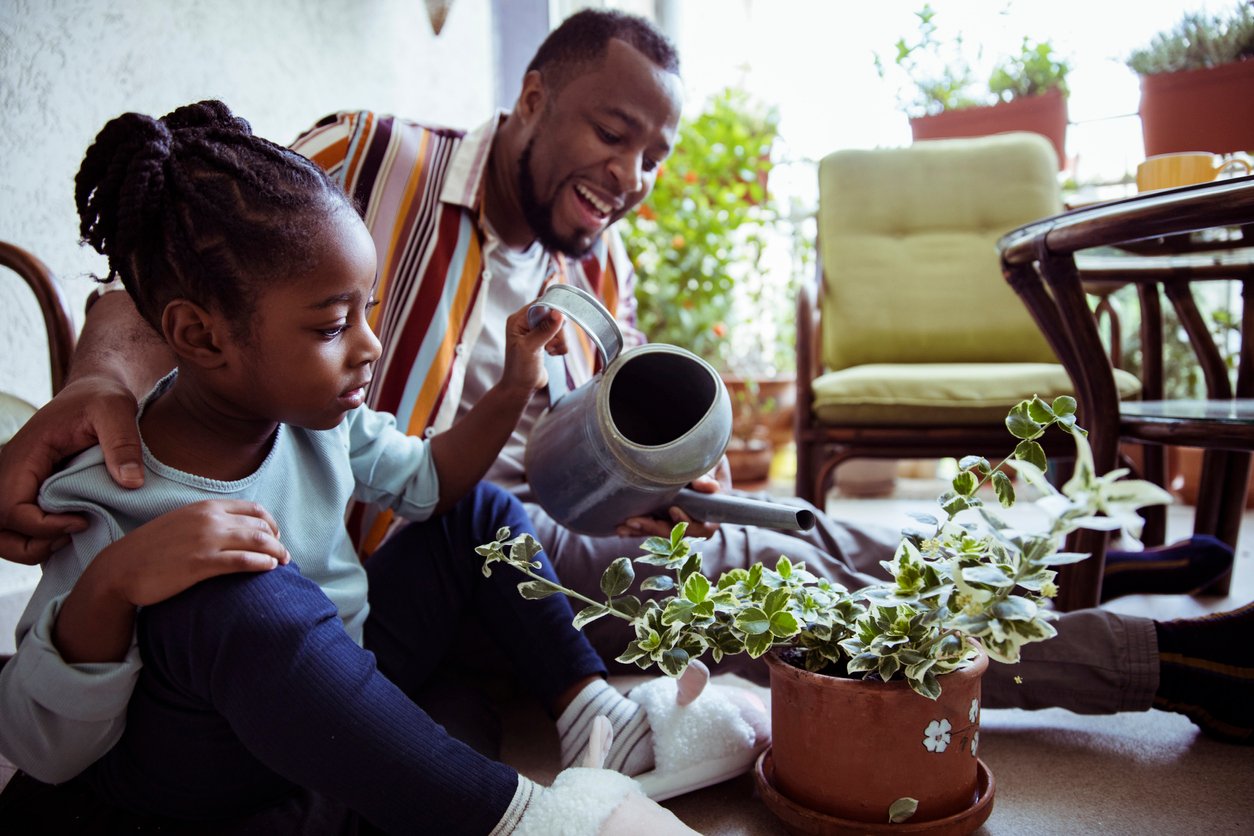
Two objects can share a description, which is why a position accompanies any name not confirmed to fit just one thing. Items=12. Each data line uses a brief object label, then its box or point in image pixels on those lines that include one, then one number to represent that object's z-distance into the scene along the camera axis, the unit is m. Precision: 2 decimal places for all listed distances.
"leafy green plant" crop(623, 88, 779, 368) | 3.24
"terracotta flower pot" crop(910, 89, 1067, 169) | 2.70
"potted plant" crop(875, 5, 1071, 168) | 2.72
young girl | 0.72
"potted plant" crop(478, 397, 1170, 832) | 0.76
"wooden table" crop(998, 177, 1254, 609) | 1.14
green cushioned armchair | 2.37
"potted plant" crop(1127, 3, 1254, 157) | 2.02
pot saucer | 0.81
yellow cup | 1.47
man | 1.11
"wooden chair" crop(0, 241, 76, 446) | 1.19
